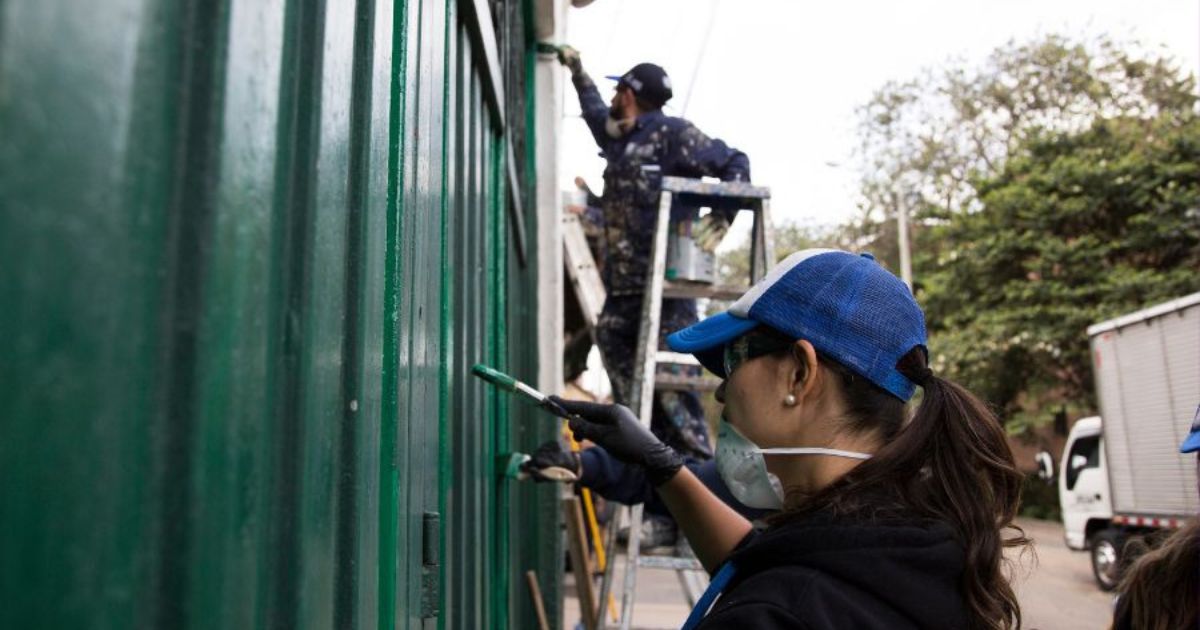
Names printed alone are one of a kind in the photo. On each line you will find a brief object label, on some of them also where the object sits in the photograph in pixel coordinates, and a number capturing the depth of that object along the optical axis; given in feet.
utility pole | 74.69
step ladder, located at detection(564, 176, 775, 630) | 13.71
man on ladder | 15.40
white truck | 34.40
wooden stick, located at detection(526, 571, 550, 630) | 12.76
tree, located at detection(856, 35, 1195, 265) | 76.69
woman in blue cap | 4.28
